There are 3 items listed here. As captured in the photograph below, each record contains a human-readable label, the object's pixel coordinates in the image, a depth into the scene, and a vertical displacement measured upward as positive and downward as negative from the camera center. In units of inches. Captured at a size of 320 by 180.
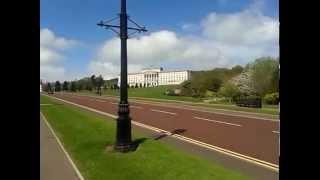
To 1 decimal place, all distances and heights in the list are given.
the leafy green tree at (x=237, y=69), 1616.4 +147.4
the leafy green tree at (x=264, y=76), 1140.6 +71.2
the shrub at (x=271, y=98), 961.6 -36.9
